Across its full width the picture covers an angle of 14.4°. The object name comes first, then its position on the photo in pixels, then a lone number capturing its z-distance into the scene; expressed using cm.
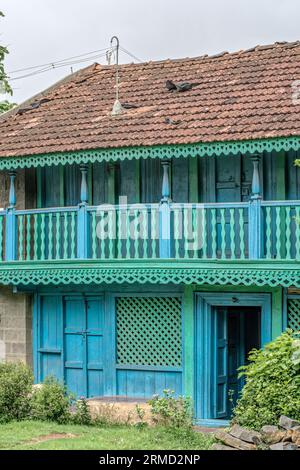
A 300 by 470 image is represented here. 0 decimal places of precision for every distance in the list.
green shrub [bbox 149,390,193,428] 1691
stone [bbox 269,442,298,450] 1407
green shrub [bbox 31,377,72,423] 1720
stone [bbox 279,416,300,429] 1449
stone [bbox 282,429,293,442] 1430
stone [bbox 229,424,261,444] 1434
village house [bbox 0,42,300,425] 1806
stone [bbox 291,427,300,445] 1422
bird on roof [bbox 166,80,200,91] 2047
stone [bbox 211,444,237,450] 1437
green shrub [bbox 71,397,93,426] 1750
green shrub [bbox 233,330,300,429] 1512
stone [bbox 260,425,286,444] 1436
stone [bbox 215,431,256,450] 1423
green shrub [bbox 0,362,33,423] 1720
